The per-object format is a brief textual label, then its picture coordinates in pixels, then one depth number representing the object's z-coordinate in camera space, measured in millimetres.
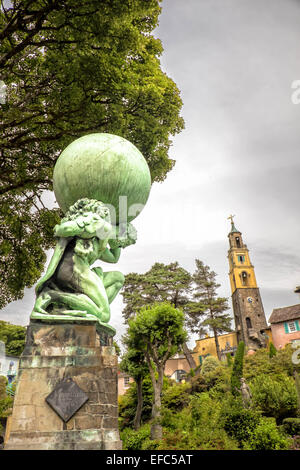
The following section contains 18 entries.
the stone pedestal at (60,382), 3430
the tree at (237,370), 17956
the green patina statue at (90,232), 4367
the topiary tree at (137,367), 17531
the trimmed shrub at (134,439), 11664
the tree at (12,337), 33334
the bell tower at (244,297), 39350
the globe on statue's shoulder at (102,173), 4957
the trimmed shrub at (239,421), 8555
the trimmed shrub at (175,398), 18766
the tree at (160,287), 29953
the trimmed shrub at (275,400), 11812
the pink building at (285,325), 32125
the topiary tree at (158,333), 16531
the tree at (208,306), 31859
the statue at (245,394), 10503
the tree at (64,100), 6984
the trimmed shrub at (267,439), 7823
